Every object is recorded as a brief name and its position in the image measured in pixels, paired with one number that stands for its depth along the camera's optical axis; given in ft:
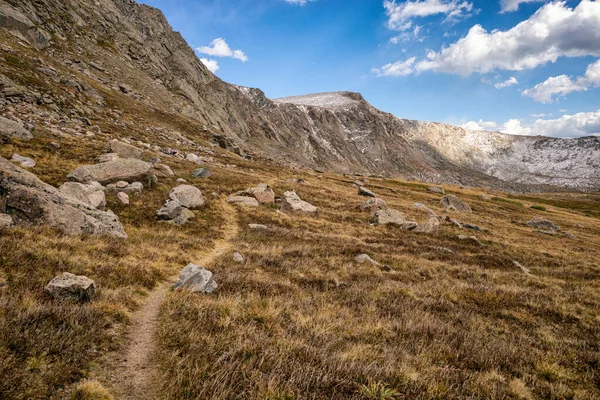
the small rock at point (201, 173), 111.34
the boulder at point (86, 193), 50.16
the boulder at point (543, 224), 148.65
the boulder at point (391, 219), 92.43
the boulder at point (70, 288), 20.48
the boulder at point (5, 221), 31.16
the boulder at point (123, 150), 103.93
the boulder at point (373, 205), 112.37
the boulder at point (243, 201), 91.61
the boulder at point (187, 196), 73.67
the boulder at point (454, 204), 175.54
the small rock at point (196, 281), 28.53
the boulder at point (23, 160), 66.80
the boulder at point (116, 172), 67.83
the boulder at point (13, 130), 82.07
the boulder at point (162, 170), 93.79
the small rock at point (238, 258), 43.55
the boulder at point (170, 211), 60.39
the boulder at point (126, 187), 68.69
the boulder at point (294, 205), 96.87
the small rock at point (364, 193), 158.61
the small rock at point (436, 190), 257.34
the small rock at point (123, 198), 62.39
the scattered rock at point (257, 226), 69.77
